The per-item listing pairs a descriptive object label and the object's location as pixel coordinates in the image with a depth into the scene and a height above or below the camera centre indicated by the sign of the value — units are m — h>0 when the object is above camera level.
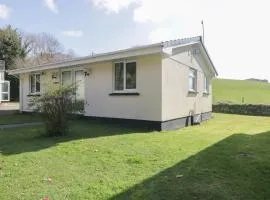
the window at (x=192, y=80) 9.59 +1.01
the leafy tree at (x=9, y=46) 24.42 +7.06
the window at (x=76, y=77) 9.56 +1.19
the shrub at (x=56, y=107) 6.03 -0.23
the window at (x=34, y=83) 11.89 +1.06
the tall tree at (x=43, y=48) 29.89 +8.96
